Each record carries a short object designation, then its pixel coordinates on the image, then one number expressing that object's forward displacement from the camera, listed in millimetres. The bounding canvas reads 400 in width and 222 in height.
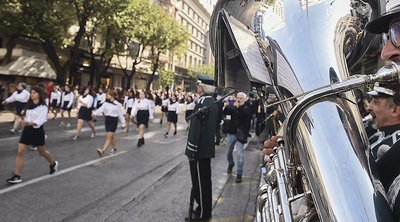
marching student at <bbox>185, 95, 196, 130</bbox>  13086
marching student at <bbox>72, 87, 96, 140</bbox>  11341
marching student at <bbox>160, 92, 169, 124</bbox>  18161
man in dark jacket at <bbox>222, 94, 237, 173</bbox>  7387
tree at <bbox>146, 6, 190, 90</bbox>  30562
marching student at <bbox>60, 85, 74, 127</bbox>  15852
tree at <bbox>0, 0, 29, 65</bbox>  18109
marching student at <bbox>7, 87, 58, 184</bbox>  5633
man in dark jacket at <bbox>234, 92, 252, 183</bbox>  6910
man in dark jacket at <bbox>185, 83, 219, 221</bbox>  4516
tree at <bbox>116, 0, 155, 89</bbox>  23416
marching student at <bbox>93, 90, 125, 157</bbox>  8539
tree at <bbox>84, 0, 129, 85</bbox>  20672
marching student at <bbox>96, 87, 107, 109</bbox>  18569
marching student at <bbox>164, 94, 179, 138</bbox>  14039
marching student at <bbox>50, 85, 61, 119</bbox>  16281
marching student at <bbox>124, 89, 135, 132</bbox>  15289
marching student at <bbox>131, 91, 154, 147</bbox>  10852
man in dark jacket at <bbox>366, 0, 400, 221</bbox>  1007
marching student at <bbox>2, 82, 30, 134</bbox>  11227
